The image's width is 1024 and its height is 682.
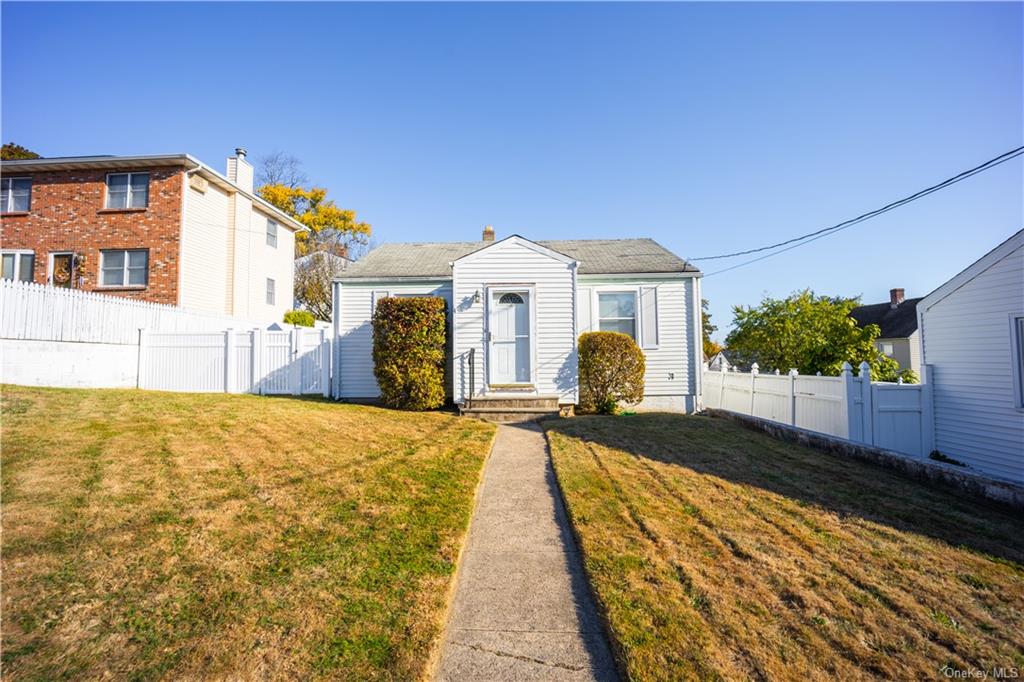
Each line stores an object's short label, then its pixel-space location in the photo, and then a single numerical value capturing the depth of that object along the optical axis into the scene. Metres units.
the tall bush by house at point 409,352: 12.02
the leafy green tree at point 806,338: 13.23
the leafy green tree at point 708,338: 37.34
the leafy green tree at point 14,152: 26.41
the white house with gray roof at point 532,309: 12.34
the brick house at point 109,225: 16.64
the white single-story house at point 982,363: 7.68
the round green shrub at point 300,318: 22.67
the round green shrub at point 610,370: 12.36
